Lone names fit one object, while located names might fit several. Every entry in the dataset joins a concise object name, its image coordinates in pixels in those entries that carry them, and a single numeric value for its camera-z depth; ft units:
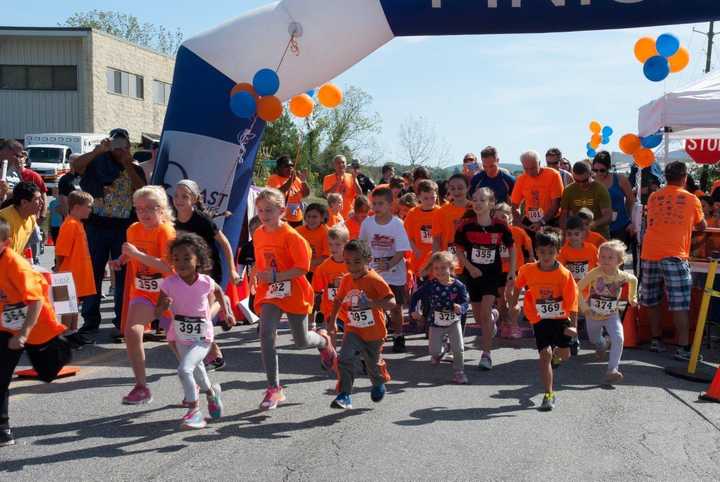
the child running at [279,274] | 20.68
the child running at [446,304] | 23.52
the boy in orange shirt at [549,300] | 21.58
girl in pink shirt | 18.43
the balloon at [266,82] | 27.94
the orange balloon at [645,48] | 34.06
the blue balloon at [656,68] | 33.19
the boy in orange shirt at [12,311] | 17.07
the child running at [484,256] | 25.41
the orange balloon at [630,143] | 38.14
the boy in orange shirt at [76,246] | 26.76
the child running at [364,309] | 20.42
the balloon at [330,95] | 34.86
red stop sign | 59.77
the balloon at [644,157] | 37.68
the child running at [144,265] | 19.71
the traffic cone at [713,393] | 21.81
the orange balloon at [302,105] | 32.78
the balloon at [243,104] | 27.73
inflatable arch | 28.25
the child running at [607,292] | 24.12
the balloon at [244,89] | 28.14
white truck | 107.55
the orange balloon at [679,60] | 33.94
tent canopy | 29.04
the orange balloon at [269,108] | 28.50
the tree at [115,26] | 249.34
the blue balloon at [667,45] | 32.86
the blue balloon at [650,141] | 38.22
